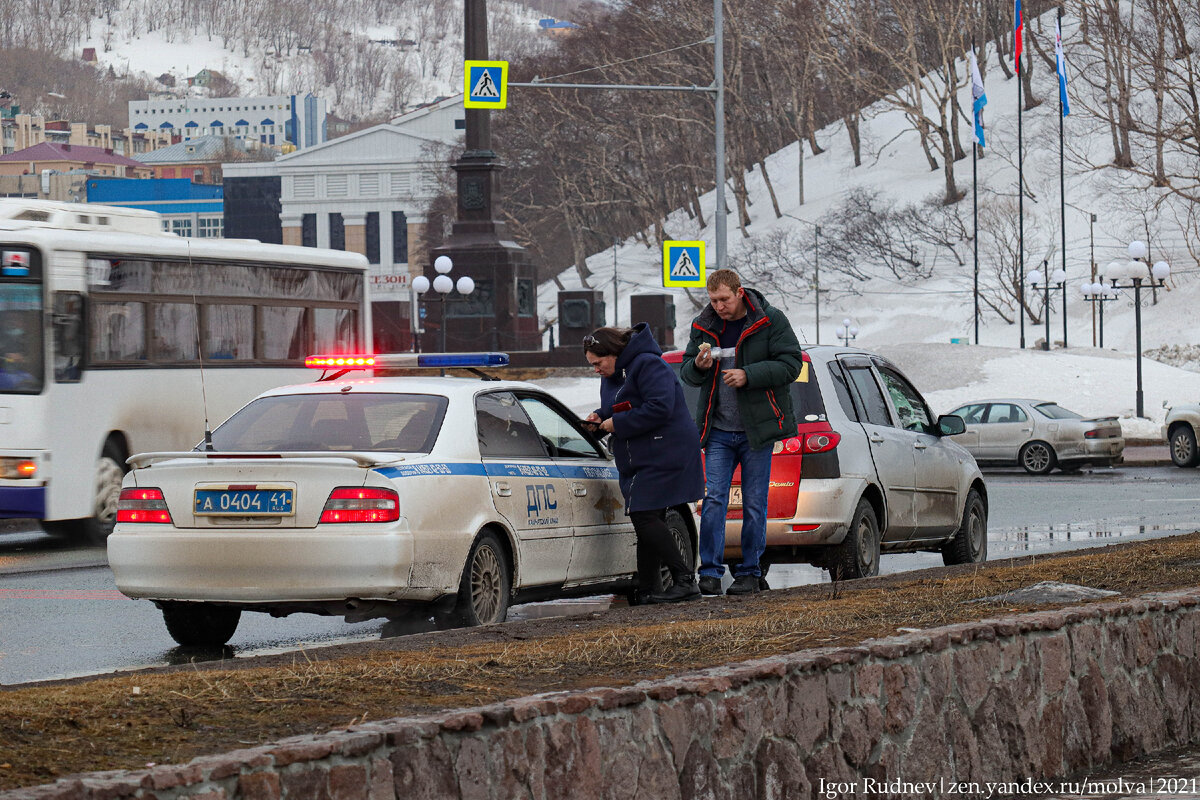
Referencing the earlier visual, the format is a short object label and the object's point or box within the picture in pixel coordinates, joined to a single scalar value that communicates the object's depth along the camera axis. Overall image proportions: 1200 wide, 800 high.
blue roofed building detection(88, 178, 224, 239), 167.62
